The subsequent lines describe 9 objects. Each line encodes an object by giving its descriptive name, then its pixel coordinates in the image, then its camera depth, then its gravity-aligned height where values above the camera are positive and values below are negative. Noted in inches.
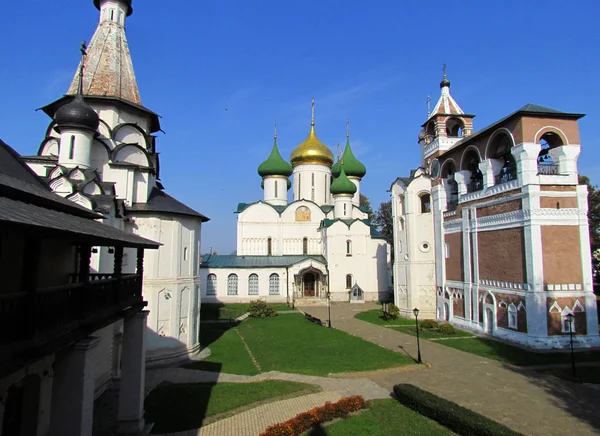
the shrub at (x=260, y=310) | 1013.8 -128.6
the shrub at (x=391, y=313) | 933.8 -125.3
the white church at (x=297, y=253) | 1273.4 +25.1
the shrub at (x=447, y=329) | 779.4 -135.6
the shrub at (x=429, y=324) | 809.5 -132.6
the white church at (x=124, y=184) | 538.3 +110.0
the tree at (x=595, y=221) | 1209.4 +121.4
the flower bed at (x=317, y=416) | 336.2 -144.3
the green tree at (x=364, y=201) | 2017.5 +305.6
